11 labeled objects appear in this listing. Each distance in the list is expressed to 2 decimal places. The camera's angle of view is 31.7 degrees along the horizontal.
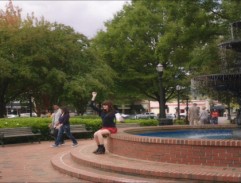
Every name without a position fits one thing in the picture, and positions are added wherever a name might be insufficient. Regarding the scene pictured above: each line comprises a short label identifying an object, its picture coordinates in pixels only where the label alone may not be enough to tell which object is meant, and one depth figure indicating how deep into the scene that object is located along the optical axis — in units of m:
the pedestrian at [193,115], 24.06
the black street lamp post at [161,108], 24.66
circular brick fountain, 8.55
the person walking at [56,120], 17.22
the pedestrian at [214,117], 33.79
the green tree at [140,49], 38.94
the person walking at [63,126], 16.22
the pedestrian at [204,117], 24.59
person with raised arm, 11.53
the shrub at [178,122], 34.21
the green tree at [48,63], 29.12
